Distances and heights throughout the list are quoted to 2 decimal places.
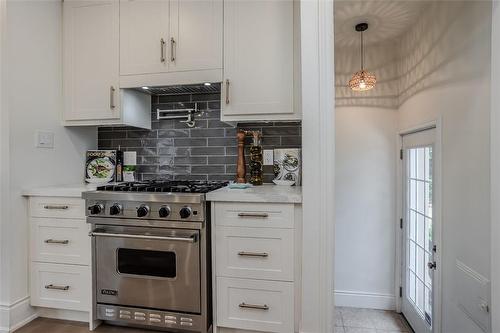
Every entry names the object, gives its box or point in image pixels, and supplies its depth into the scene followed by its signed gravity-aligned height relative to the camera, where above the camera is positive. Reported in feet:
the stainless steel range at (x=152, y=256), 5.67 -1.88
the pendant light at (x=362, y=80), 8.91 +2.60
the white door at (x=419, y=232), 8.05 -2.08
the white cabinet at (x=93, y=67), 7.34 +2.50
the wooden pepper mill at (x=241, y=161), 7.57 +0.08
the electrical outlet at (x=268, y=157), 7.80 +0.19
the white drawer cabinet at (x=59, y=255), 6.36 -2.03
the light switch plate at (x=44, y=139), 6.95 +0.62
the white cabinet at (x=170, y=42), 6.84 +2.97
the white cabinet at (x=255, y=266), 5.46 -1.96
